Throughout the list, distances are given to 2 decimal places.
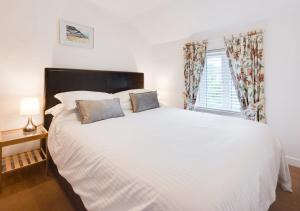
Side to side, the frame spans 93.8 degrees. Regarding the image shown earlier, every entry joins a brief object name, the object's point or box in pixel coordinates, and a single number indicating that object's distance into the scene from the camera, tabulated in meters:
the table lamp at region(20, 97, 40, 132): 1.62
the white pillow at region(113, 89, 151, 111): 2.18
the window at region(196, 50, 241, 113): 2.42
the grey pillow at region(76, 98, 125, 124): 1.58
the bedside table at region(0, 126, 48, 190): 1.51
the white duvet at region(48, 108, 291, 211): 0.68
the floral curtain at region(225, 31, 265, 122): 2.05
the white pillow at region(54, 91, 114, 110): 1.73
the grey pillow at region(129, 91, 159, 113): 2.14
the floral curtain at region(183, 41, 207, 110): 2.57
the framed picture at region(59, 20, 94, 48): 2.01
